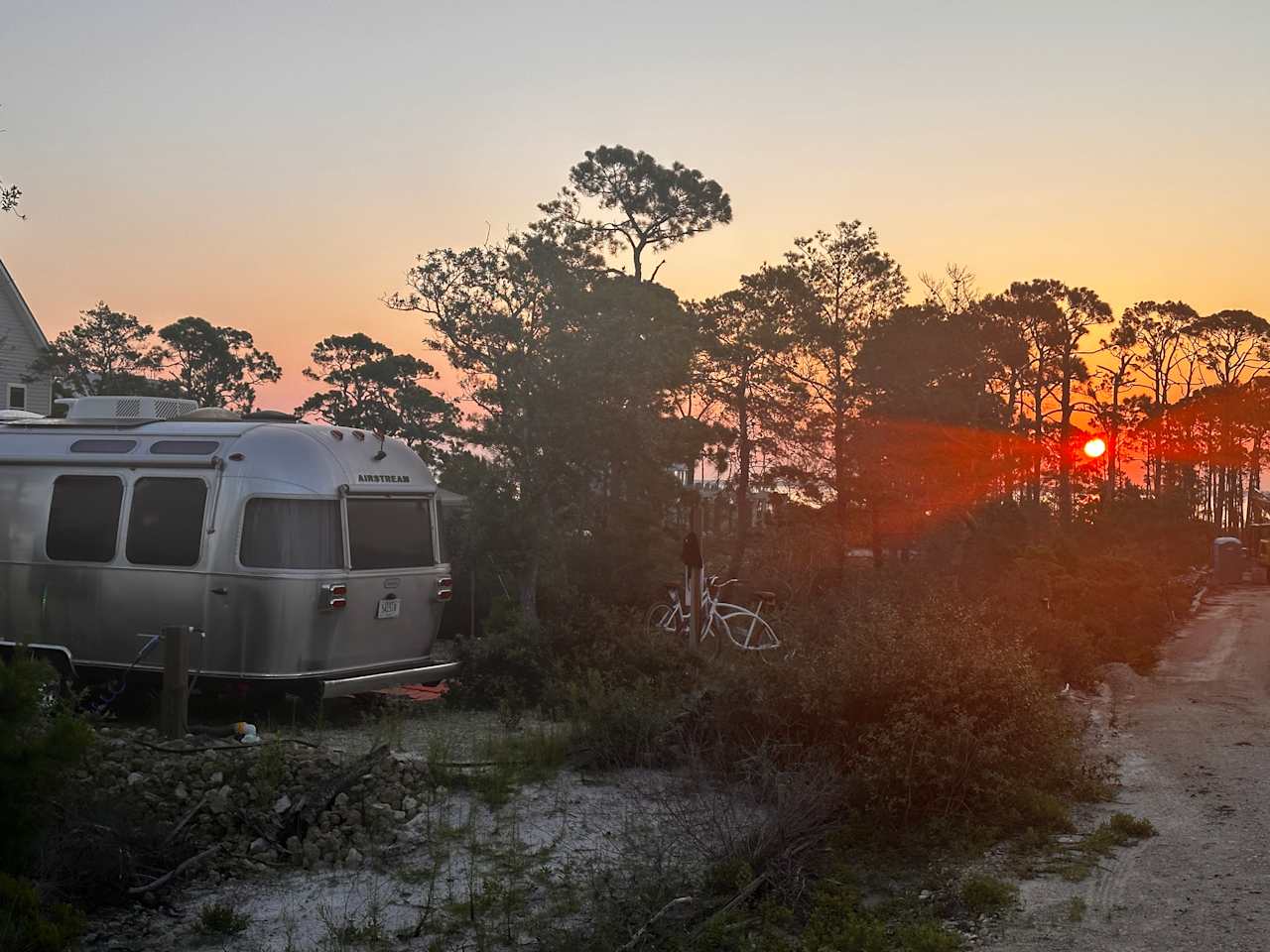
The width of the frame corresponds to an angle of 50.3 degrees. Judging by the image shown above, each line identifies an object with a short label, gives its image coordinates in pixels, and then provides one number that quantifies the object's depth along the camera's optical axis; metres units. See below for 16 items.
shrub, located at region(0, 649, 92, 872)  6.57
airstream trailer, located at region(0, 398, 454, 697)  11.09
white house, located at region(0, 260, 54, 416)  35.06
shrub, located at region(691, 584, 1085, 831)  8.86
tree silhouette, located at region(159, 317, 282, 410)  56.56
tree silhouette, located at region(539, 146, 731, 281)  43.97
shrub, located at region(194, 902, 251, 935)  6.72
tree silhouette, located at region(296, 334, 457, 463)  63.59
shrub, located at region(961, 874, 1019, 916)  7.06
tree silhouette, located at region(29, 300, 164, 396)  46.31
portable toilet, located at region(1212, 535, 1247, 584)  40.00
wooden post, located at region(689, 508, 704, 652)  14.50
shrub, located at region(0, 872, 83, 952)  5.99
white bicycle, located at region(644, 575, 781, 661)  17.08
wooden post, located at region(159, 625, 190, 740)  9.88
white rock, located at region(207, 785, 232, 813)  8.32
